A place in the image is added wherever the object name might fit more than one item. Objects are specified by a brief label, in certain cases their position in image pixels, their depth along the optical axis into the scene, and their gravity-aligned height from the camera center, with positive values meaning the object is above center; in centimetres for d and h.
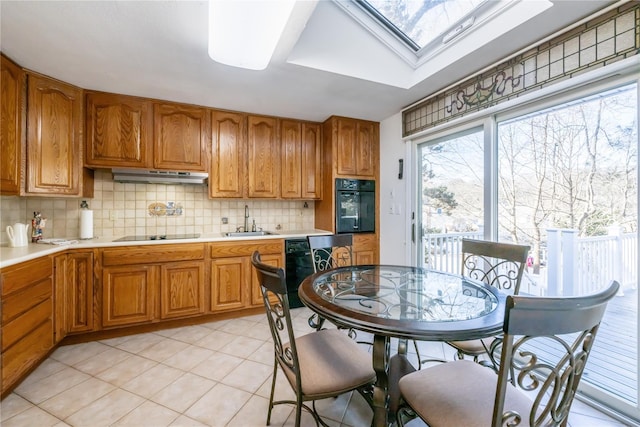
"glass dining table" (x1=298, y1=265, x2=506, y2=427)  100 -43
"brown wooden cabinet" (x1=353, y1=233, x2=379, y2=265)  346 -46
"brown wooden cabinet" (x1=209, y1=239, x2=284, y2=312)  280 -64
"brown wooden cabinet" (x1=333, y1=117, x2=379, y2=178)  340 +89
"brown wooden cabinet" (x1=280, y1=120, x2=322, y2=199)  341 +71
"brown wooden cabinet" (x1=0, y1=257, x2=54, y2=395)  167 -71
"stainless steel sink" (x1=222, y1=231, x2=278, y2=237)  317 -24
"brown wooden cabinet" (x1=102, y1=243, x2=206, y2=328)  244 -67
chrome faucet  347 -5
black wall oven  339 +11
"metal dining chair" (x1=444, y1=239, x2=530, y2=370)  147 -28
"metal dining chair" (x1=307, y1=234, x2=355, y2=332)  216 -23
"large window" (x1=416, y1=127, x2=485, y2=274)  246 +17
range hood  268 +40
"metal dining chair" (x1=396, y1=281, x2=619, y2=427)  72 -59
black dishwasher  312 -59
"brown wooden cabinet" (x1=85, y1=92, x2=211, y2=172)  262 +84
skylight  196 +156
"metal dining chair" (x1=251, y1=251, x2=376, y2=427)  113 -72
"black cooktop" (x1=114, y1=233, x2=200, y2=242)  284 -25
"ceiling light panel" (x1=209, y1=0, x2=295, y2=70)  136 +103
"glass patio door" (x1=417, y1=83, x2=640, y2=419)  157 +10
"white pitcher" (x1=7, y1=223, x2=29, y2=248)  212 -17
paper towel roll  262 -9
